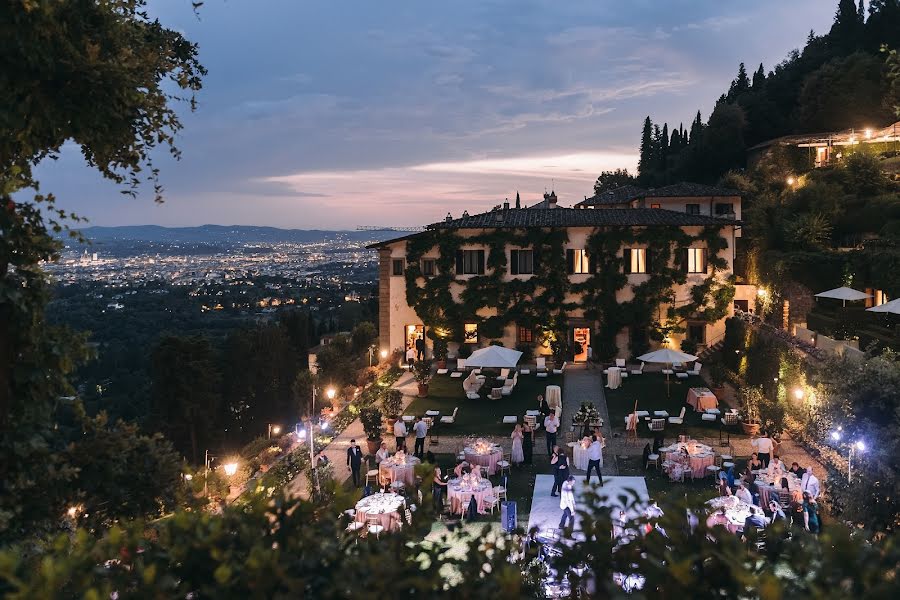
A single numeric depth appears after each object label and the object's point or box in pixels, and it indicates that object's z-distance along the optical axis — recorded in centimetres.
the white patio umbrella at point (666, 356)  2327
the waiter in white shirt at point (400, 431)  1840
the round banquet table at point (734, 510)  1154
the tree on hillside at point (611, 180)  7025
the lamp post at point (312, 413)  1393
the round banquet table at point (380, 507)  1241
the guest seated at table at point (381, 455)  1580
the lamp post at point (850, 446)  926
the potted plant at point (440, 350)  3116
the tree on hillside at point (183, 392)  3319
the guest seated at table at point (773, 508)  1151
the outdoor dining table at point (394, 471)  1532
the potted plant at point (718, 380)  2434
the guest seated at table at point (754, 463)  1425
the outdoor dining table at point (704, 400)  2169
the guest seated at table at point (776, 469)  1355
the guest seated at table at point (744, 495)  1231
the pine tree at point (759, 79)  6458
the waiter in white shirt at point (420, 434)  1769
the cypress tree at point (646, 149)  6962
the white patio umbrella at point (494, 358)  2455
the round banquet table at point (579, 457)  1611
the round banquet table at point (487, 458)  1592
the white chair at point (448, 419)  2094
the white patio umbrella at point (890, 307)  1836
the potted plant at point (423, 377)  2542
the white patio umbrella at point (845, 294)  2311
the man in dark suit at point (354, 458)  1559
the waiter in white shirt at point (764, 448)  1518
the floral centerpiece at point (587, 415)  1908
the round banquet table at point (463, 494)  1354
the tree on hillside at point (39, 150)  490
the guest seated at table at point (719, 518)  1112
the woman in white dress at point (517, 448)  1675
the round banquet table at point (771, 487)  1318
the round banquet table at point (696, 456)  1555
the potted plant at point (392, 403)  2083
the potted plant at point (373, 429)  1823
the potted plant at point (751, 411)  1889
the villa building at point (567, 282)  3045
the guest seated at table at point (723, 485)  1351
